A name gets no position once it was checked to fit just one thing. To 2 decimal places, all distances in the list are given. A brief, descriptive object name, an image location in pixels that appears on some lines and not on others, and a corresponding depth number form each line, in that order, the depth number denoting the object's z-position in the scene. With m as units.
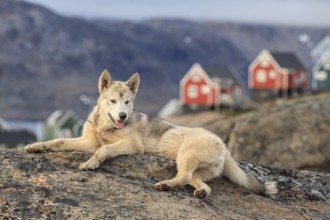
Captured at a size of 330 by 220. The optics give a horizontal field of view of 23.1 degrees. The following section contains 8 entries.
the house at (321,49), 115.95
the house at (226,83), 107.56
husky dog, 14.28
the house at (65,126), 136.50
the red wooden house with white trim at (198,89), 107.81
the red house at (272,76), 106.38
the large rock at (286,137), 31.31
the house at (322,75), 110.88
